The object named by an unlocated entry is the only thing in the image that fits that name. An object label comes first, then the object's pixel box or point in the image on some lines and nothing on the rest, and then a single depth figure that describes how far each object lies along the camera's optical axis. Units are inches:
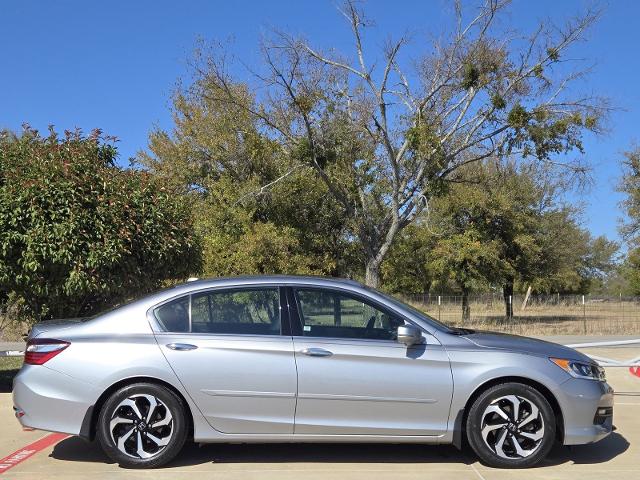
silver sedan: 204.1
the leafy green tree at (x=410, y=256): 1198.5
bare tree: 810.8
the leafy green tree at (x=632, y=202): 1251.8
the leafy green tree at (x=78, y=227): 298.4
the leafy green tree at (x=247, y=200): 916.6
